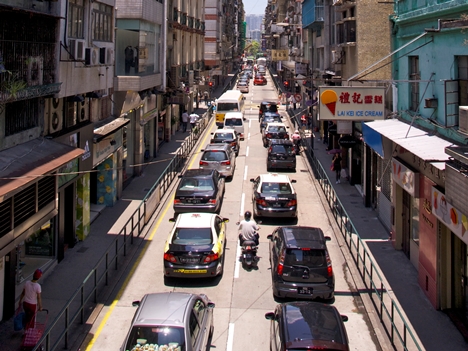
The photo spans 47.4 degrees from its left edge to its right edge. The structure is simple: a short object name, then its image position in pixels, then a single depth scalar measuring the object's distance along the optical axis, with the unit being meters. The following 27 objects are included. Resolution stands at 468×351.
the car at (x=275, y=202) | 20.27
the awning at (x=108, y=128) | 19.86
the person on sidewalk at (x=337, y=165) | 27.31
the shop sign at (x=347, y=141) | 25.98
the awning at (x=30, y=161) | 10.59
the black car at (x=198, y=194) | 20.61
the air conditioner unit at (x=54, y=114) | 15.57
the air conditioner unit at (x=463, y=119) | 9.73
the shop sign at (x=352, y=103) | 16.41
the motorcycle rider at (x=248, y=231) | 15.97
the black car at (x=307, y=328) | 9.03
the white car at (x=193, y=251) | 14.41
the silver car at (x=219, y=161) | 26.90
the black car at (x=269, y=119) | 44.56
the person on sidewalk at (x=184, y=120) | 45.00
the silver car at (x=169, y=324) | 9.06
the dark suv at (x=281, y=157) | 29.77
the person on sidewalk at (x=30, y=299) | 11.48
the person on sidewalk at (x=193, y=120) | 42.47
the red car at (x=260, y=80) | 98.85
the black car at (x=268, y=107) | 53.41
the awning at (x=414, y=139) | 12.29
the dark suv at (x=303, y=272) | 13.38
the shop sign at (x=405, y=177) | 15.16
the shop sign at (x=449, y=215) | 10.77
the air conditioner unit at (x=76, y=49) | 15.30
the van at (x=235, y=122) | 41.44
